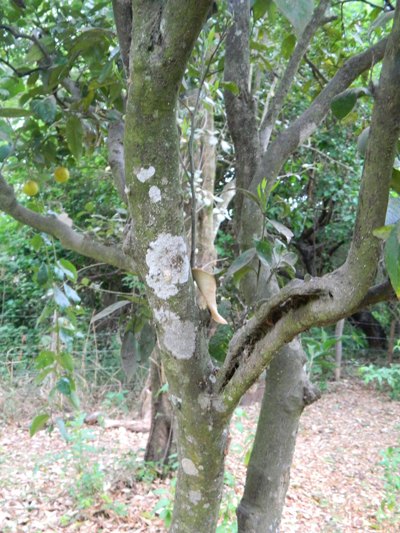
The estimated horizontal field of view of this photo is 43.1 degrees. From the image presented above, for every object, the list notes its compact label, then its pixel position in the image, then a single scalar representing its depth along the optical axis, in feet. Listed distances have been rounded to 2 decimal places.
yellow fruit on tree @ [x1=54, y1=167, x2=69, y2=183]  5.49
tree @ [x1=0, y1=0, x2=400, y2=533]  2.39
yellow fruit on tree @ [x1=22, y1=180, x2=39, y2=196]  5.11
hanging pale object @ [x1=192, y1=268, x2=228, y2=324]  3.36
